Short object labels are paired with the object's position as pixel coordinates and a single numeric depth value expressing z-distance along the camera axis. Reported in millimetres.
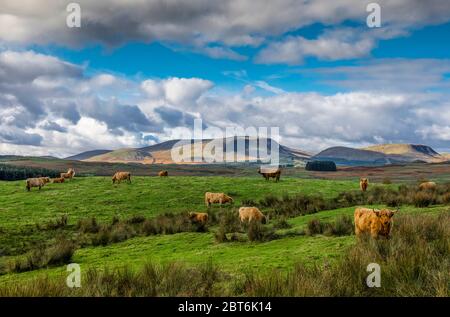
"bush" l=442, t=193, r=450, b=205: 24381
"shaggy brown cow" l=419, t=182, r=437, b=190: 32375
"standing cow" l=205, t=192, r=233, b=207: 33000
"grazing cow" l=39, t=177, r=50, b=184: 44031
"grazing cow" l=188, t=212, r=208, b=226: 24150
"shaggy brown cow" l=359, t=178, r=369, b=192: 38281
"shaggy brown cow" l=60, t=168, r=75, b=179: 48269
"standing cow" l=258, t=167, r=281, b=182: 46772
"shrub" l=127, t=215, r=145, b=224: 26609
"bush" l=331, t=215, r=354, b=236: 15773
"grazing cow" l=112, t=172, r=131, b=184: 43122
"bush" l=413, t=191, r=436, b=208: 23875
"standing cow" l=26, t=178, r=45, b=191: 39562
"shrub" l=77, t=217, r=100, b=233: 23959
